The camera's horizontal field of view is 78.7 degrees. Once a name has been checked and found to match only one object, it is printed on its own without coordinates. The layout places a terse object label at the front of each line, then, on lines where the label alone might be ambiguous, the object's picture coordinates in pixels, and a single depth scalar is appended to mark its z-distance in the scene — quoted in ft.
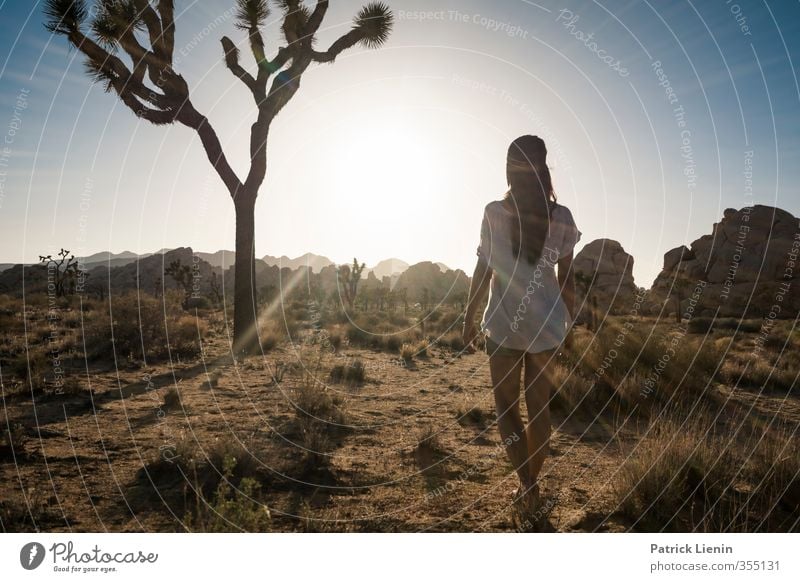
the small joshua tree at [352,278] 92.27
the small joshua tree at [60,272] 100.78
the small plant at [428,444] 16.21
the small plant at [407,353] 39.11
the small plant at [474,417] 20.35
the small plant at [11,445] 14.78
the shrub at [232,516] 9.60
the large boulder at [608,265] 172.55
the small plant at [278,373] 26.56
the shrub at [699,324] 71.84
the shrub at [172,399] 21.62
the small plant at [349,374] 28.50
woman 10.41
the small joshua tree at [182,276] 105.19
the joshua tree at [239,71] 33.63
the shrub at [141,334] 35.29
